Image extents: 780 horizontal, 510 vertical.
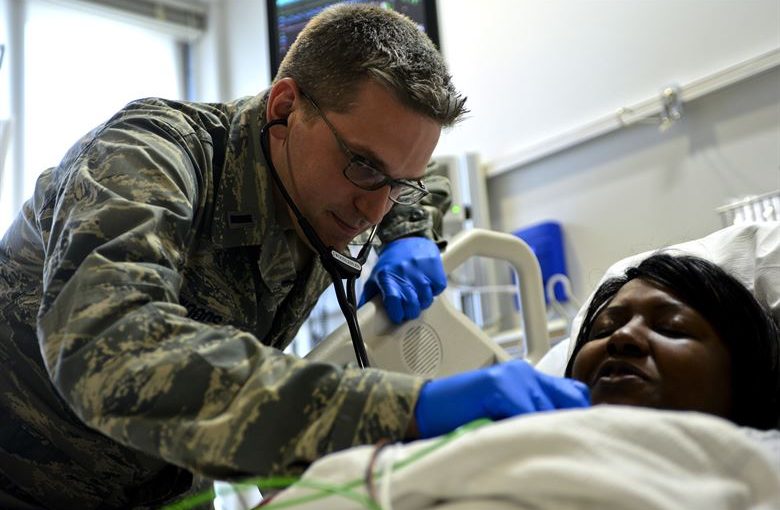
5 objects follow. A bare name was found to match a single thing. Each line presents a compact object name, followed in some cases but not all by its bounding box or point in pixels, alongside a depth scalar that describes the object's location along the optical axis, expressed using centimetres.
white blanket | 70
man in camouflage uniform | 87
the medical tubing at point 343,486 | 74
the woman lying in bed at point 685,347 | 134
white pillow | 166
